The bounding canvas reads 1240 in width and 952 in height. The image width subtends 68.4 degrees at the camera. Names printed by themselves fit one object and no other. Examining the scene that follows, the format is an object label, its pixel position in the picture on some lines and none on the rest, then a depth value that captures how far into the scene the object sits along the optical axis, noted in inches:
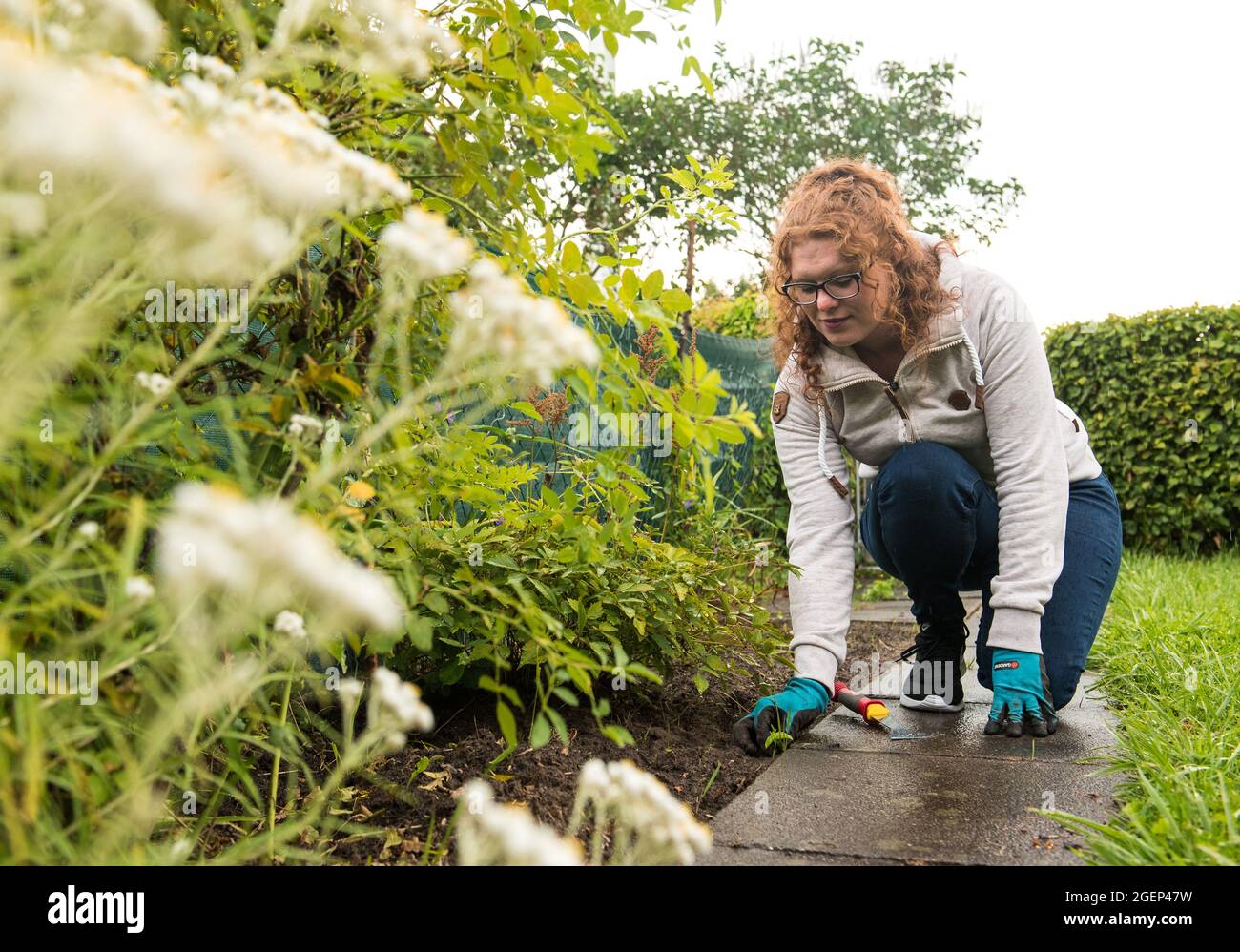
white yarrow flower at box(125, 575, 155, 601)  28.4
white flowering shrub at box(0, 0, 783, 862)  25.3
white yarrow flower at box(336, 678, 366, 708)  39.4
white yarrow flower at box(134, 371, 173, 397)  32.8
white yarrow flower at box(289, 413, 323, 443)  37.4
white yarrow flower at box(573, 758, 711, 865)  31.5
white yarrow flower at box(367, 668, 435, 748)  31.3
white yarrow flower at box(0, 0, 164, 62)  27.7
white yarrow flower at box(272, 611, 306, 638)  34.2
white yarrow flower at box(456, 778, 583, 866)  26.3
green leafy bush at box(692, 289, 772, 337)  271.1
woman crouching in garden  85.7
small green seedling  81.4
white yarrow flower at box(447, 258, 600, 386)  31.6
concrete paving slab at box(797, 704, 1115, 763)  80.0
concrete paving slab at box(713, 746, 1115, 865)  59.4
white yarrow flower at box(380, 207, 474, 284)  31.9
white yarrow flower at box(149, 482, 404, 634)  21.8
